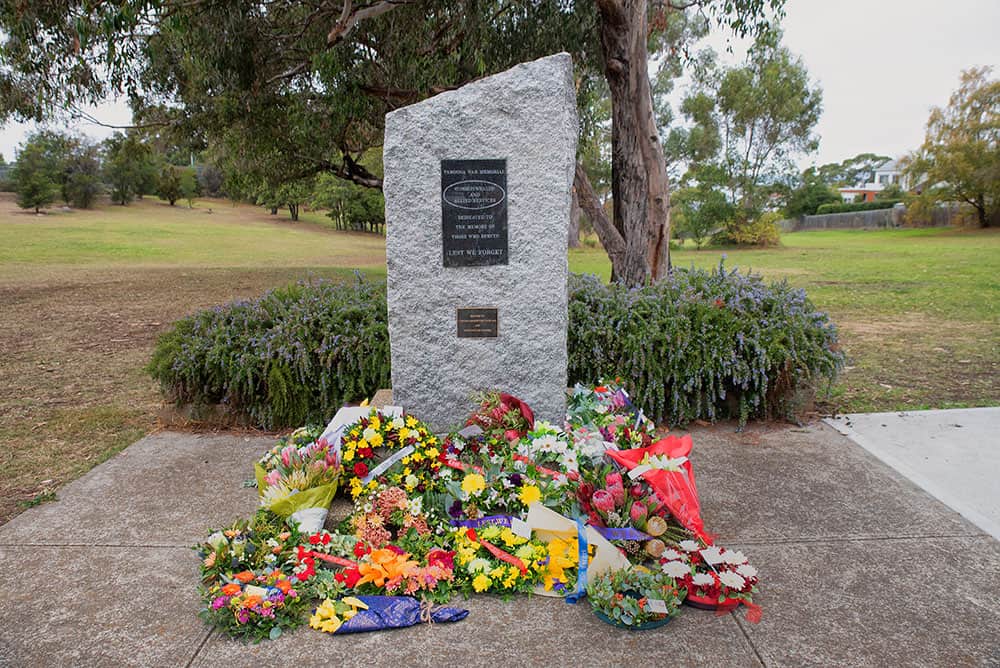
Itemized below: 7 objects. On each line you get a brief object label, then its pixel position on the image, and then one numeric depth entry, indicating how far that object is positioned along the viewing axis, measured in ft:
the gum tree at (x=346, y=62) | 25.22
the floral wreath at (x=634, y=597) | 8.70
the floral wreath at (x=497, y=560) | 9.52
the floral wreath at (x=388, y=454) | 11.64
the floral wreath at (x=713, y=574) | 9.10
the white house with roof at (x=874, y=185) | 294.31
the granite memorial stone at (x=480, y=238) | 13.15
